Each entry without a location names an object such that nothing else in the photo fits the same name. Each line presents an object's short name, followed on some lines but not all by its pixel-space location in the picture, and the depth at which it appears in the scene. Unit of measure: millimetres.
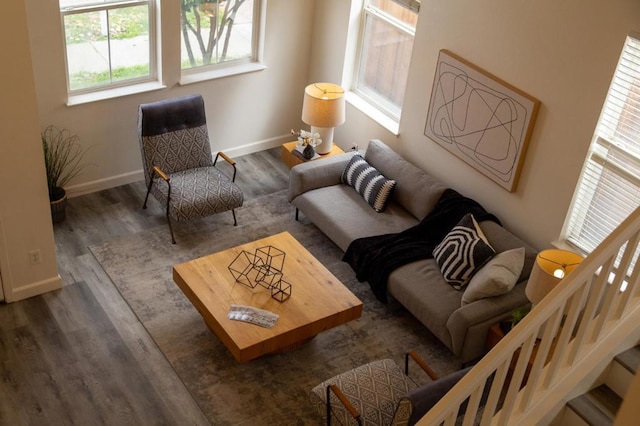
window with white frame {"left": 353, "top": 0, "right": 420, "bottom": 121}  7121
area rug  5414
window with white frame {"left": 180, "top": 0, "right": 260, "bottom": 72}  7289
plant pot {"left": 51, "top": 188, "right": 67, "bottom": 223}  6800
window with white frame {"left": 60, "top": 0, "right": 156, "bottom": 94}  6660
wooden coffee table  5344
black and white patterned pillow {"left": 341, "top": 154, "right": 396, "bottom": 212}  6848
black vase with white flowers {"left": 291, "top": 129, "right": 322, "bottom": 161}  7465
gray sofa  5652
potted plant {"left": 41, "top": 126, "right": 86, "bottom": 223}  6770
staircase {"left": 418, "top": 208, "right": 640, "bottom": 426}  3223
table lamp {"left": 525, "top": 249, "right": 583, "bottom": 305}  5102
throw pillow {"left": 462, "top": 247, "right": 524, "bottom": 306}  5652
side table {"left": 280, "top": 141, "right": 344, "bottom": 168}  7602
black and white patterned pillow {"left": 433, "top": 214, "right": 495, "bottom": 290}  5953
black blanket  6215
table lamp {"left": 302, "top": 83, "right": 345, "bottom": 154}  7309
